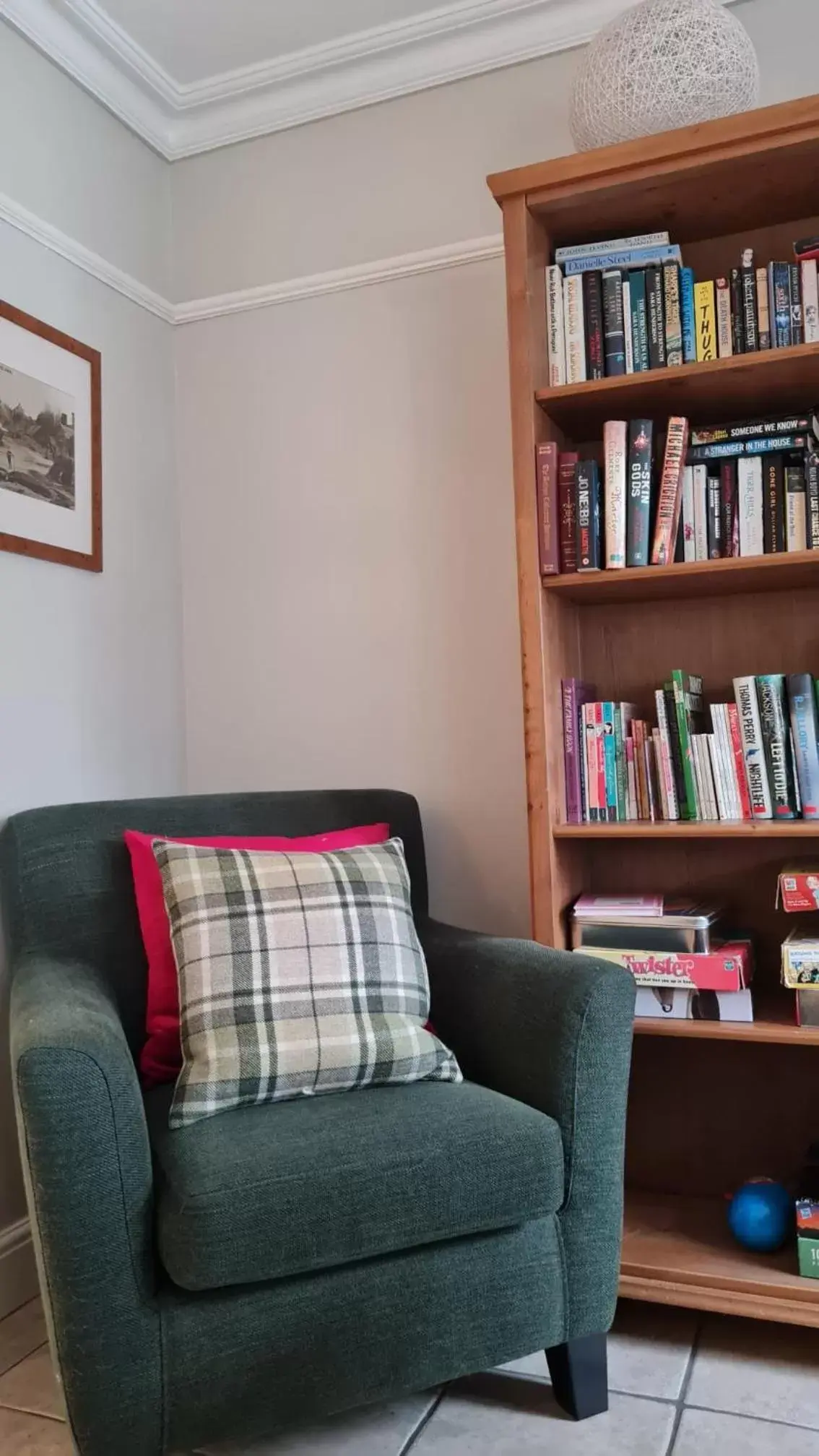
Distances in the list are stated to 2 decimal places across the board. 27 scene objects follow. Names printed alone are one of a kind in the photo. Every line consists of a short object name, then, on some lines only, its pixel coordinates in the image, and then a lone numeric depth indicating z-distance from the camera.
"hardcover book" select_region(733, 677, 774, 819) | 1.83
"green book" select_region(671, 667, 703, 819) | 1.89
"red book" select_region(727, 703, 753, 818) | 1.85
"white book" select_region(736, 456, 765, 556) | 1.86
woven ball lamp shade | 1.82
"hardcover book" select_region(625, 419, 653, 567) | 1.89
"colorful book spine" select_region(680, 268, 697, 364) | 1.90
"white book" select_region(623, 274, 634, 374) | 1.92
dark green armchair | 1.28
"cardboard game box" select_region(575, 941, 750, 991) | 1.81
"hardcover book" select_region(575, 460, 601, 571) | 1.90
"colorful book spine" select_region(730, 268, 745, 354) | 1.88
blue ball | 1.77
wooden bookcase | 1.78
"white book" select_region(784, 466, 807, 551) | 1.83
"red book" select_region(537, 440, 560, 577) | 1.91
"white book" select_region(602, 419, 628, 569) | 1.88
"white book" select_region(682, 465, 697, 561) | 1.90
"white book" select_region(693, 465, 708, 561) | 1.89
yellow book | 1.89
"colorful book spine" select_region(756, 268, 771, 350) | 1.86
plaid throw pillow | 1.55
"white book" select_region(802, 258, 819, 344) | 1.82
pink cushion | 1.70
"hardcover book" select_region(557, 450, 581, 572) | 1.92
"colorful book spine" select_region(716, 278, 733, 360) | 1.88
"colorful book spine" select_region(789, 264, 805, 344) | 1.83
